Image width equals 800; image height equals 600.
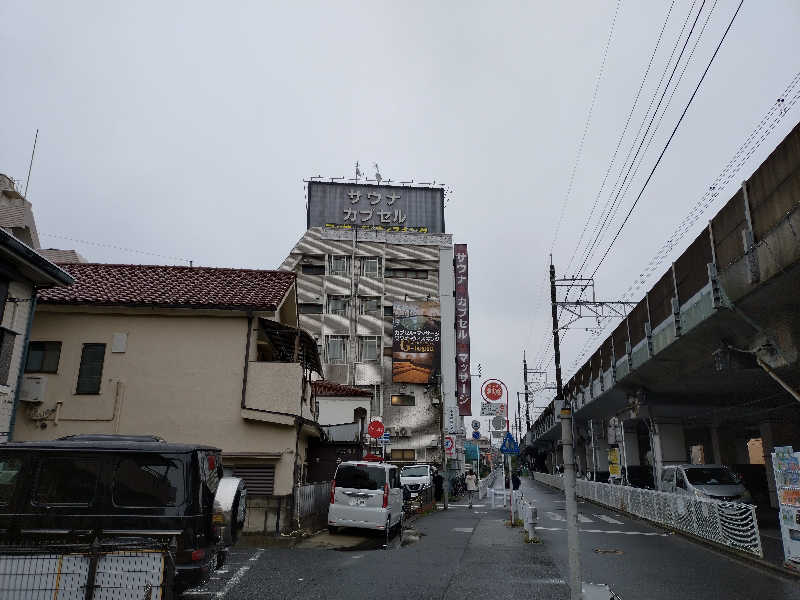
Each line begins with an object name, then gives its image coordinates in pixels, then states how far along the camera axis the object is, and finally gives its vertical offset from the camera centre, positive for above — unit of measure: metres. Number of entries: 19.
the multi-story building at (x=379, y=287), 52.16 +15.73
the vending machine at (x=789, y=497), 10.27 -0.76
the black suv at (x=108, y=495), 7.20 -0.63
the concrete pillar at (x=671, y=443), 26.00 +0.48
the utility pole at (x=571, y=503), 7.20 -0.70
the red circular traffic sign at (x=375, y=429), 23.77 +0.83
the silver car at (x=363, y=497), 14.56 -1.22
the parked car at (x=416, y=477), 28.77 -1.43
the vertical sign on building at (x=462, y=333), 59.38 +11.98
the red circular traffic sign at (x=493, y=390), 17.77 +1.85
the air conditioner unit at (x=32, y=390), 14.93 +1.39
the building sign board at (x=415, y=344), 51.12 +9.37
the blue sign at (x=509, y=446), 18.42 +0.16
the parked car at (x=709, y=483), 17.22 -0.89
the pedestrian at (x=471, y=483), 33.26 -1.90
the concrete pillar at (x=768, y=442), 23.47 +0.55
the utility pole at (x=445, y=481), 26.97 -1.47
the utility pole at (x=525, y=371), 42.41 +5.80
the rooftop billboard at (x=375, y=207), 61.47 +25.79
